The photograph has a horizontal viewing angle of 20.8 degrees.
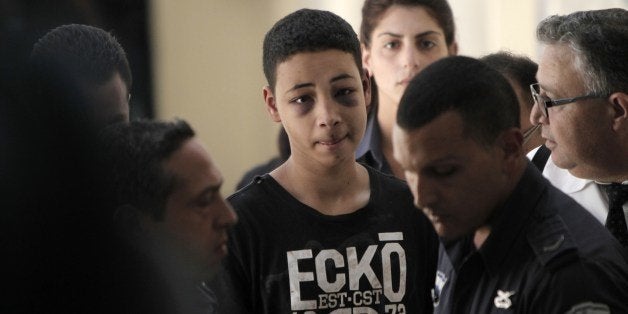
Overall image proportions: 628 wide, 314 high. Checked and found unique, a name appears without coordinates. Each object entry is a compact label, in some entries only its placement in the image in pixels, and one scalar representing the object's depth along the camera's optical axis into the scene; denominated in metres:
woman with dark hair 6.57
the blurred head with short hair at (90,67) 2.25
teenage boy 4.46
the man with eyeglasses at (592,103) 4.87
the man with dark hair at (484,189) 3.57
